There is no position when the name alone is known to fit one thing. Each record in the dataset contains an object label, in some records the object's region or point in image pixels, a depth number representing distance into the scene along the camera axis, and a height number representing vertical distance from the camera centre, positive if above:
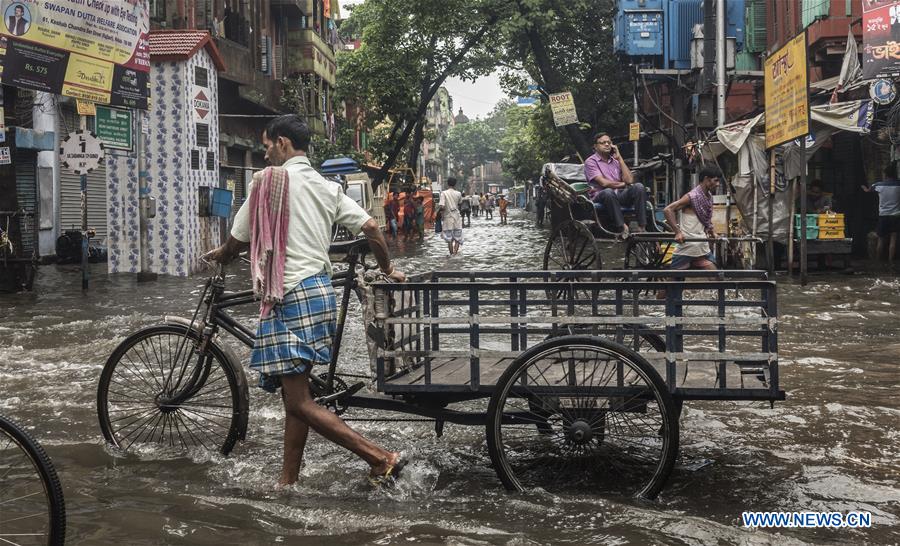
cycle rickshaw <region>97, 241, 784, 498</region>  4.26 -0.72
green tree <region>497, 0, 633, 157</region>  32.31 +5.62
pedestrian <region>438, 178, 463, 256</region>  21.06 +0.16
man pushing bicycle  4.39 -0.20
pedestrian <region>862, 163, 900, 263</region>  16.98 +0.19
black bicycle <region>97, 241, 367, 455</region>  4.93 -0.81
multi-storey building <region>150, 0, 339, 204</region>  26.39 +5.53
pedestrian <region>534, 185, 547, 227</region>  46.52 +0.79
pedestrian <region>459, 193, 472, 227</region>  46.34 +0.93
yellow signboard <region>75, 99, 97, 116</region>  17.48 +2.22
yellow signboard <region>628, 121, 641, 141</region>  27.97 +2.68
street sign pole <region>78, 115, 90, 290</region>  14.78 -0.13
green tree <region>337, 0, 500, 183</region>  29.19 +5.67
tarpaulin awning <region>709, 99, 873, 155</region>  15.30 +1.68
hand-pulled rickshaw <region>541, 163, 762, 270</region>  11.02 -0.11
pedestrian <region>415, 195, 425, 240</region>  31.39 +0.32
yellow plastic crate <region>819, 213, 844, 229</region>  16.19 +0.02
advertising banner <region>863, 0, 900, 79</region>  15.13 +2.84
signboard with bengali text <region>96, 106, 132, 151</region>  16.25 +1.76
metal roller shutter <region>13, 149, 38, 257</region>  21.72 +1.21
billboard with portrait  14.18 +2.85
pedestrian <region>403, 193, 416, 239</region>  31.41 +0.33
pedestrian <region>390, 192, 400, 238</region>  31.99 +0.44
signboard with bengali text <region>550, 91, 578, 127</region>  23.91 +2.88
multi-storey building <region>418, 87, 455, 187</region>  109.81 +10.05
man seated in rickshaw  11.02 +0.44
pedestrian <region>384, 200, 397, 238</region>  32.05 +0.32
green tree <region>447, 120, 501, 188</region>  136.50 +11.64
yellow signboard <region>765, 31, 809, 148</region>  14.15 +1.95
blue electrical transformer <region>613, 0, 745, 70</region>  28.42 +5.73
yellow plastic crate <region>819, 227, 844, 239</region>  16.17 -0.19
